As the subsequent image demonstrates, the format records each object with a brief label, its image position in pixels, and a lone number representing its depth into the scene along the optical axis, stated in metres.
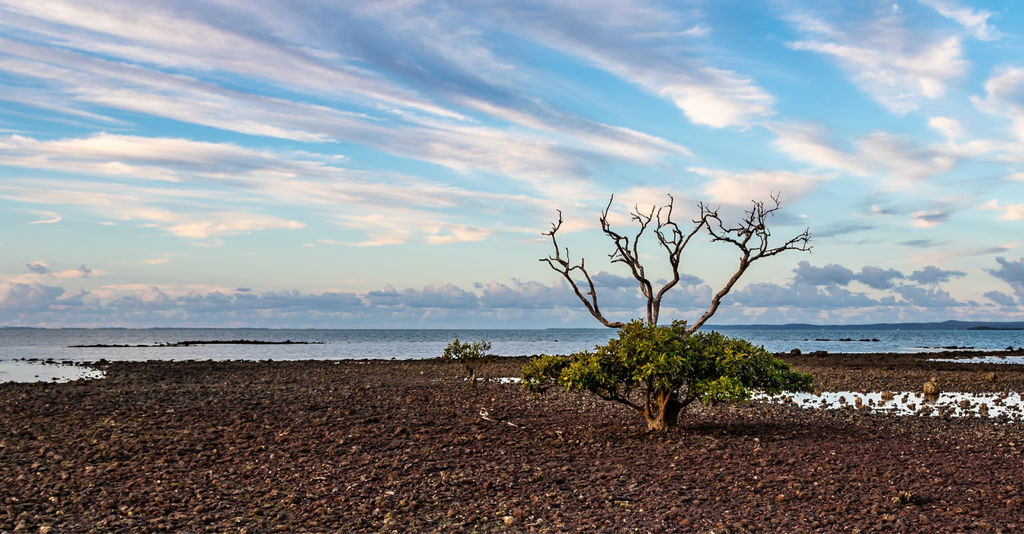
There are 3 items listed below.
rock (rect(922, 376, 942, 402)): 30.77
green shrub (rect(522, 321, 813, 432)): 17.33
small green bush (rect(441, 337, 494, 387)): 41.30
